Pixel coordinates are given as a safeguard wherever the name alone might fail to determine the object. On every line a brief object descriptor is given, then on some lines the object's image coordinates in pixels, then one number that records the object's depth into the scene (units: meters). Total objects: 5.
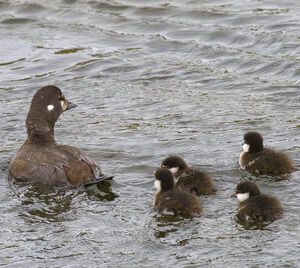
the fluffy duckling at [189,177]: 16.02
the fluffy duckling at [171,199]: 14.87
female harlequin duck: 16.72
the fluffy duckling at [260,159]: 16.83
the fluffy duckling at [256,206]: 14.48
